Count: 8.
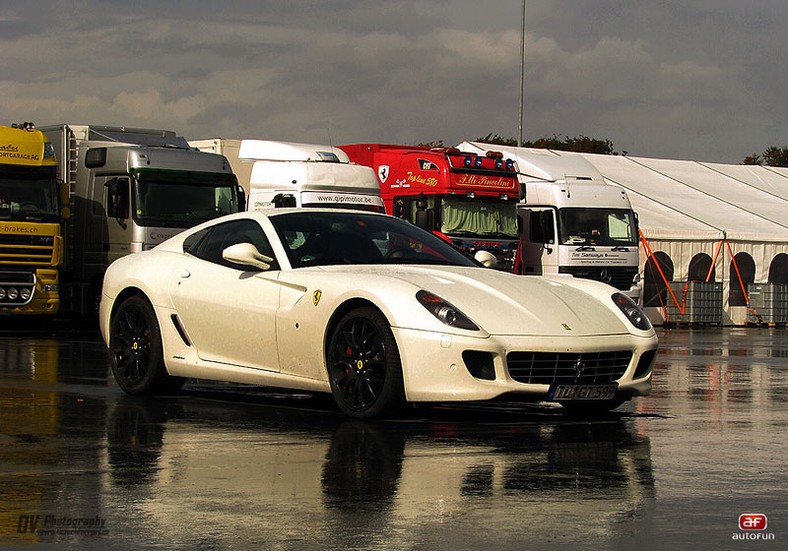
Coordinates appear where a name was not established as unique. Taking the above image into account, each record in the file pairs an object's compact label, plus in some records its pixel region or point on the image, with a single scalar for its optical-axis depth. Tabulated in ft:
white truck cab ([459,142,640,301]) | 96.73
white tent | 118.21
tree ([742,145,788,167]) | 280.51
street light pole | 169.35
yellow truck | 74.90
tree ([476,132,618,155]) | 263.08
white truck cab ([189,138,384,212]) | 82.99
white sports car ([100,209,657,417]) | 28.94
